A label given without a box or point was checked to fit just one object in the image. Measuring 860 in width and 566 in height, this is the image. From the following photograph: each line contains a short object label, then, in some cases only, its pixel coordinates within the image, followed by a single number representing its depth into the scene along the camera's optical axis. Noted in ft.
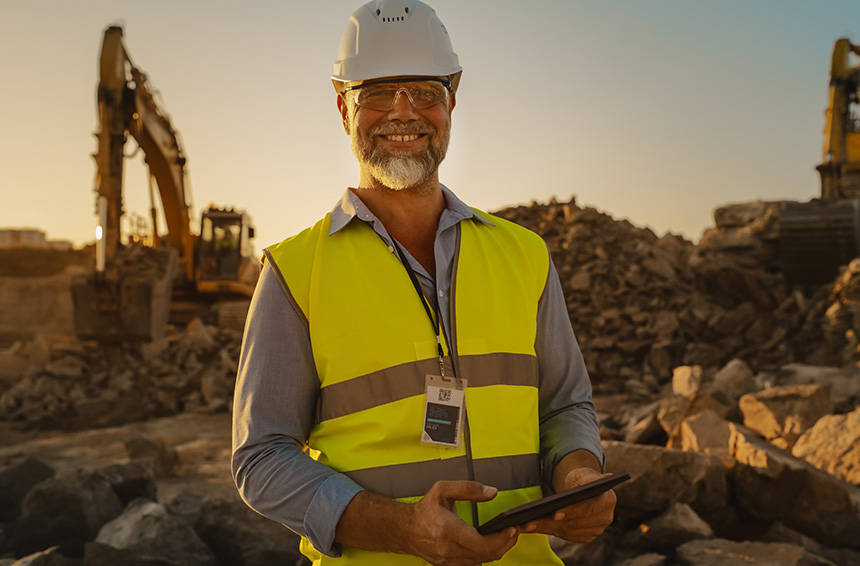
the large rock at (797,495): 13.04
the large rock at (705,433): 16.78
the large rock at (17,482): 16.72
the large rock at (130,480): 16.52
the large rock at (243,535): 13.14
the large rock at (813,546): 12.50
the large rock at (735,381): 23.12
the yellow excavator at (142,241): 35.78
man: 4.99
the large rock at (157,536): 12.89
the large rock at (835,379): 21.58
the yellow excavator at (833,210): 36.83
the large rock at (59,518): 14.06
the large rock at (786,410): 17.83
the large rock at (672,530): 12.60
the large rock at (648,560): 11.50
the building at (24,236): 149.84
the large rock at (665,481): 13.51
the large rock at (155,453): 22.93
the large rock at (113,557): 11.88
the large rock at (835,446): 14.69
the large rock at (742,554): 11.26
